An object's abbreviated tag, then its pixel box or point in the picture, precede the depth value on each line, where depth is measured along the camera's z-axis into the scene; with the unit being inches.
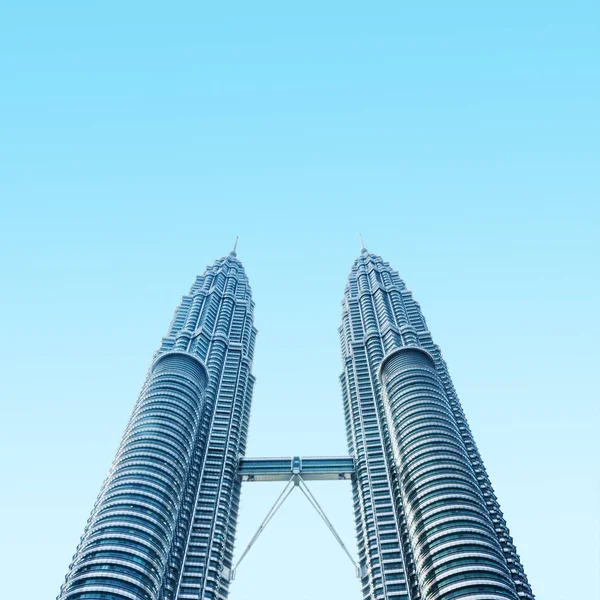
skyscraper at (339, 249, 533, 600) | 4259.4
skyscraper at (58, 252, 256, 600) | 4239.7
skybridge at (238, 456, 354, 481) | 6432.1
